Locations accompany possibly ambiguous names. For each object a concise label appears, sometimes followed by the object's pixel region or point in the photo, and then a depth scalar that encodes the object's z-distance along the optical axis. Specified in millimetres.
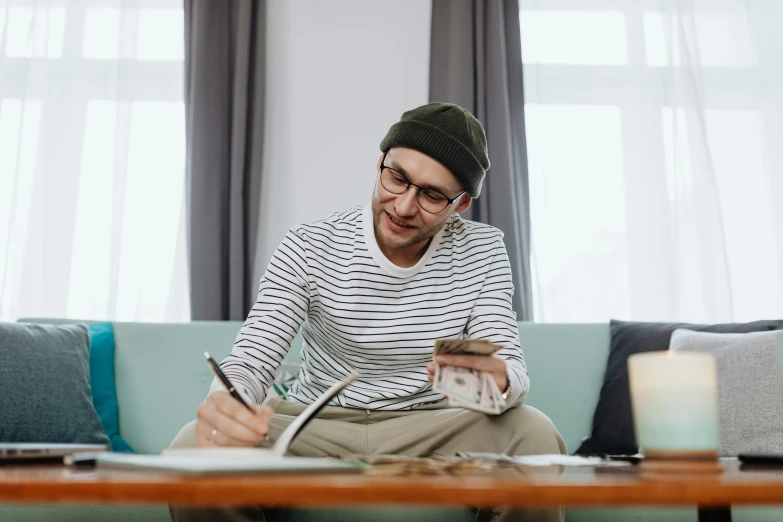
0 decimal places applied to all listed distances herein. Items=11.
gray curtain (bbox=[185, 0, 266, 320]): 2818
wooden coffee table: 618
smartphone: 951
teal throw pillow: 2150
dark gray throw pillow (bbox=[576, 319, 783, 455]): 2121
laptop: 893
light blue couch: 2215
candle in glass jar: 829
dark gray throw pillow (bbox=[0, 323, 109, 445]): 1917
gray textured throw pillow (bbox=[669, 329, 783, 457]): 1910
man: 1534
